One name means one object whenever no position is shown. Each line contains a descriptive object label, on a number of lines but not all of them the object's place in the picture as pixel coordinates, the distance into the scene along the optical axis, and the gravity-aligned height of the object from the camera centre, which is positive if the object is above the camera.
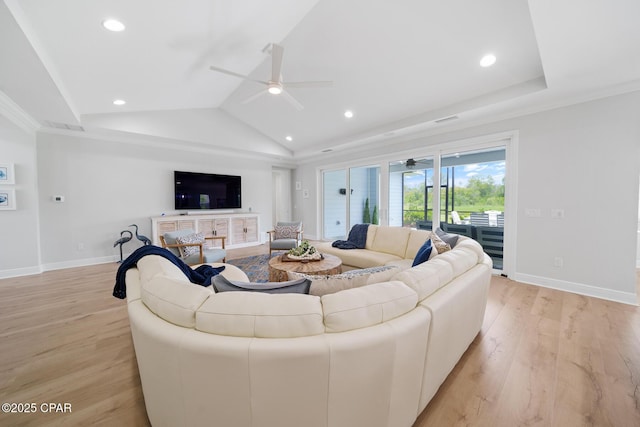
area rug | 3.83 -1.14
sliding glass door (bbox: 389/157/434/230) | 4.89 +0.27
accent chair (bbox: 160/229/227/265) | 3.49 -0.61
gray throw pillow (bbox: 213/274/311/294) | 1.21 -0.42
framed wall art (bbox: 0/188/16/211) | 3.75 +0.12
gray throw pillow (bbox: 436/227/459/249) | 2.75 -0.40
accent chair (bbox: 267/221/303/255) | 5.28 -0.58
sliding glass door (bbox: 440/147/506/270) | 4.07 +0.14
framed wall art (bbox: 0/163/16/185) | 3.74 +0.52
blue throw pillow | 2.22 -0.47
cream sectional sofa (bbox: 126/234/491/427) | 0.91 -0.60
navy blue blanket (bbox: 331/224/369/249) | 4.17 -0.61
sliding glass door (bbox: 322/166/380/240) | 6.09 +0.18
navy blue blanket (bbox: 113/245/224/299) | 1.91 -0.49
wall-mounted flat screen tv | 5.71 +0.38
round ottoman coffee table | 2.80 -0.76
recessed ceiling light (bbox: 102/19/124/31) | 2.29 +1.79
